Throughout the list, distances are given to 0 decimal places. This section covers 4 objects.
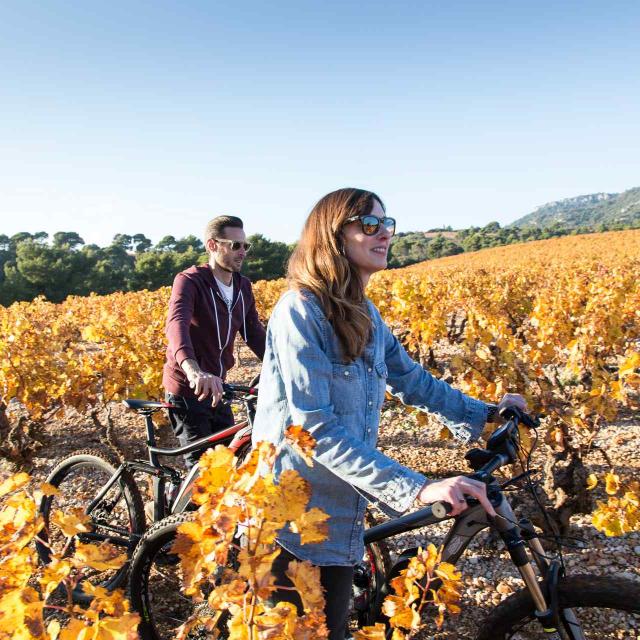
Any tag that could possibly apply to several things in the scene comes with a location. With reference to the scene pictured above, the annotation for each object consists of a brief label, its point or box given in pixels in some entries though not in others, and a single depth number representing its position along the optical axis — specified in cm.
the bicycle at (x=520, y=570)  144
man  279
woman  134
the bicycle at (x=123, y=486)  245
